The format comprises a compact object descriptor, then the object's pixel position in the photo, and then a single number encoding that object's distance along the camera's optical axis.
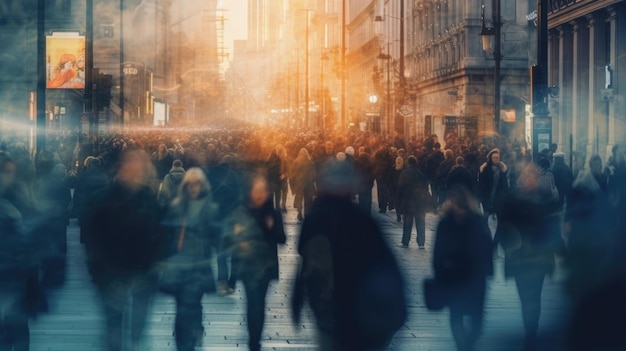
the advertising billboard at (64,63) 50.91
